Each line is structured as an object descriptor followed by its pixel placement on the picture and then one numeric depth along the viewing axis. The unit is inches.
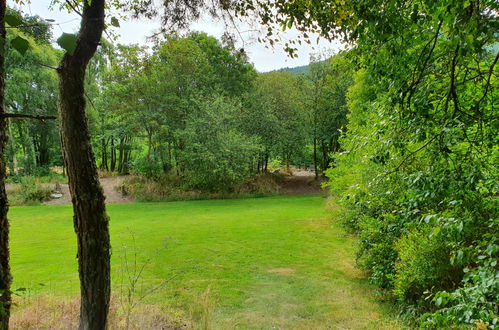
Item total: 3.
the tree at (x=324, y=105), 892.0
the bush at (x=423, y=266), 151.6
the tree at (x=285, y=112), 870.4
